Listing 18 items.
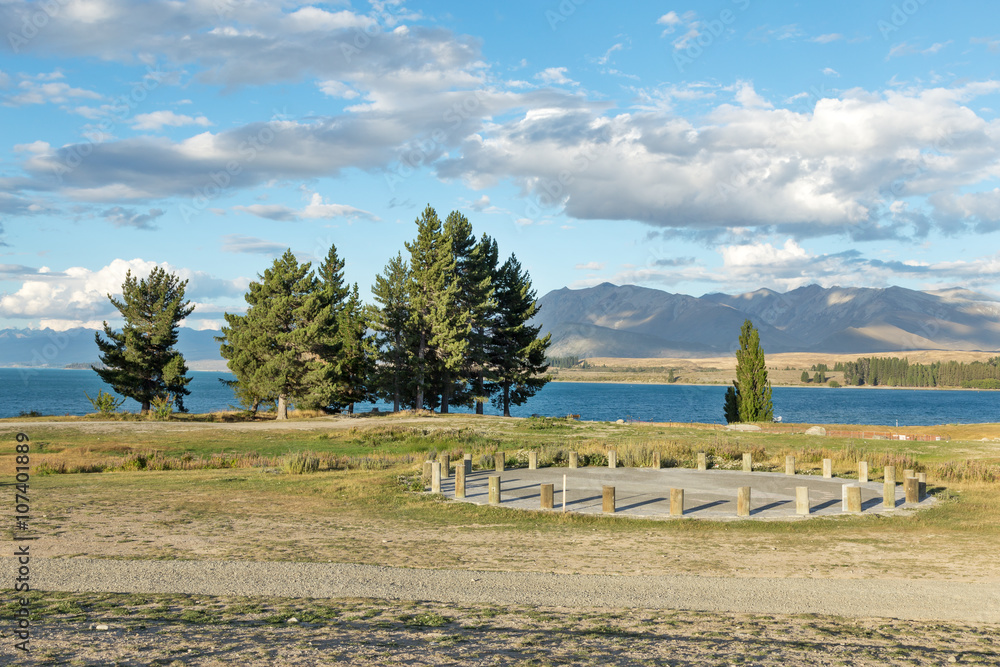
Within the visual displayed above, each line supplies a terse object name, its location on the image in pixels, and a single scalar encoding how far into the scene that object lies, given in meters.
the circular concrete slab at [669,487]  16.19
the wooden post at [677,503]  15.16
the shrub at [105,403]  45.69
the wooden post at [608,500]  15.44
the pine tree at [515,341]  54.56
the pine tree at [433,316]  49.06
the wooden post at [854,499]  15.88
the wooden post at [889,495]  16.39
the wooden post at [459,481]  17.44
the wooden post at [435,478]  18.32
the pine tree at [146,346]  49.97
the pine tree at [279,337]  47.88
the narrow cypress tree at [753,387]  50.25
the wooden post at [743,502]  15.25
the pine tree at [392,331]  51.22
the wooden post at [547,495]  15.83
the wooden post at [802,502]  15.54
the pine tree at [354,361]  53.16
